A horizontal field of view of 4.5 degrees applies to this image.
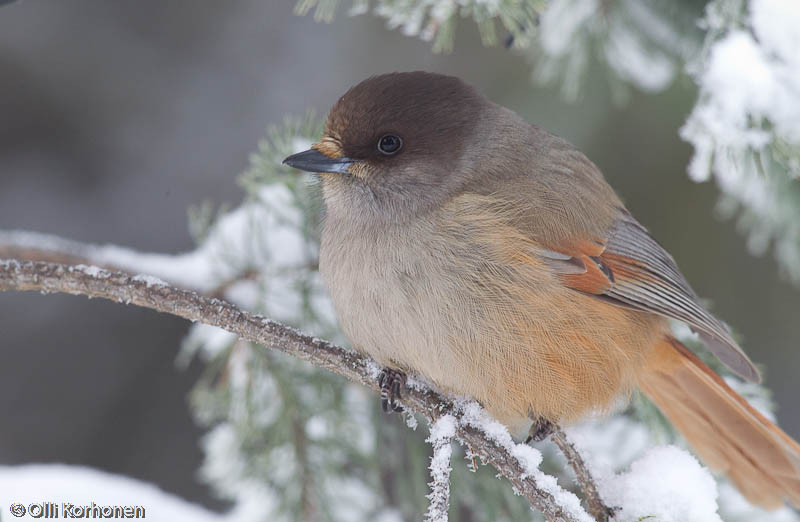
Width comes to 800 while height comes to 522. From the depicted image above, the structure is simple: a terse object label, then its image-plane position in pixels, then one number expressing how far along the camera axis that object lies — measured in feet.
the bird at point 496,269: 9.72
